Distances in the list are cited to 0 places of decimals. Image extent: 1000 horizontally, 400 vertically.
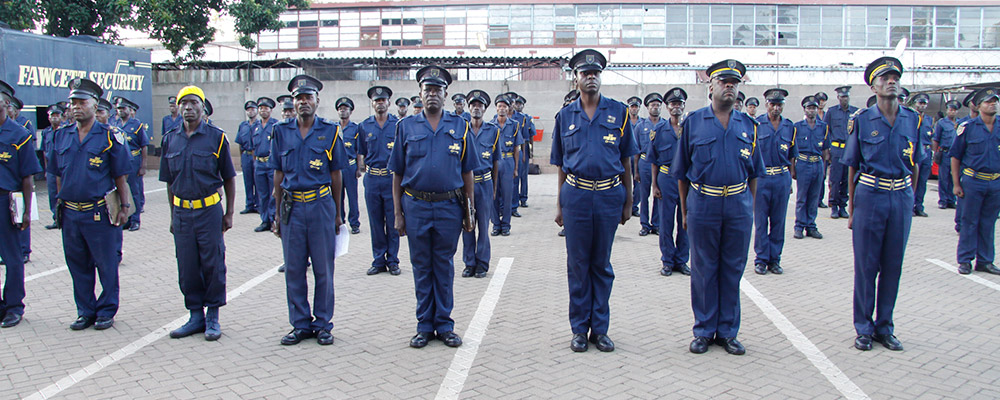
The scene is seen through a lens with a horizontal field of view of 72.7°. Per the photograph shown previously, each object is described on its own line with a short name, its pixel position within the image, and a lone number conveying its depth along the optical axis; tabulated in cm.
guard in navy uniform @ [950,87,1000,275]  785
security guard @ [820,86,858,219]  1267
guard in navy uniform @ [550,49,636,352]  512
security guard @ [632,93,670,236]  1099
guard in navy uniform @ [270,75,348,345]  548
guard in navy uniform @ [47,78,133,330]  584
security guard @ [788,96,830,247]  1055
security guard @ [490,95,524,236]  1092
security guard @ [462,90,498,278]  795
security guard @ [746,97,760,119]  1016
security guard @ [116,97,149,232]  1177
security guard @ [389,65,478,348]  534
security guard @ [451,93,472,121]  1036
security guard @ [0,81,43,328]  600
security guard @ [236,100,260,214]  1277
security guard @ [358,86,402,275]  815
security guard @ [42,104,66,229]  1142
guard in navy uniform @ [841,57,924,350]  530
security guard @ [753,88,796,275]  807
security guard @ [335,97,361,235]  1030
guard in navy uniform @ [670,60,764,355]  513
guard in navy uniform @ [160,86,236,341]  555
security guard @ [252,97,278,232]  1127
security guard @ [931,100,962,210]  1305
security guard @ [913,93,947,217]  1295
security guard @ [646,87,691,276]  803
